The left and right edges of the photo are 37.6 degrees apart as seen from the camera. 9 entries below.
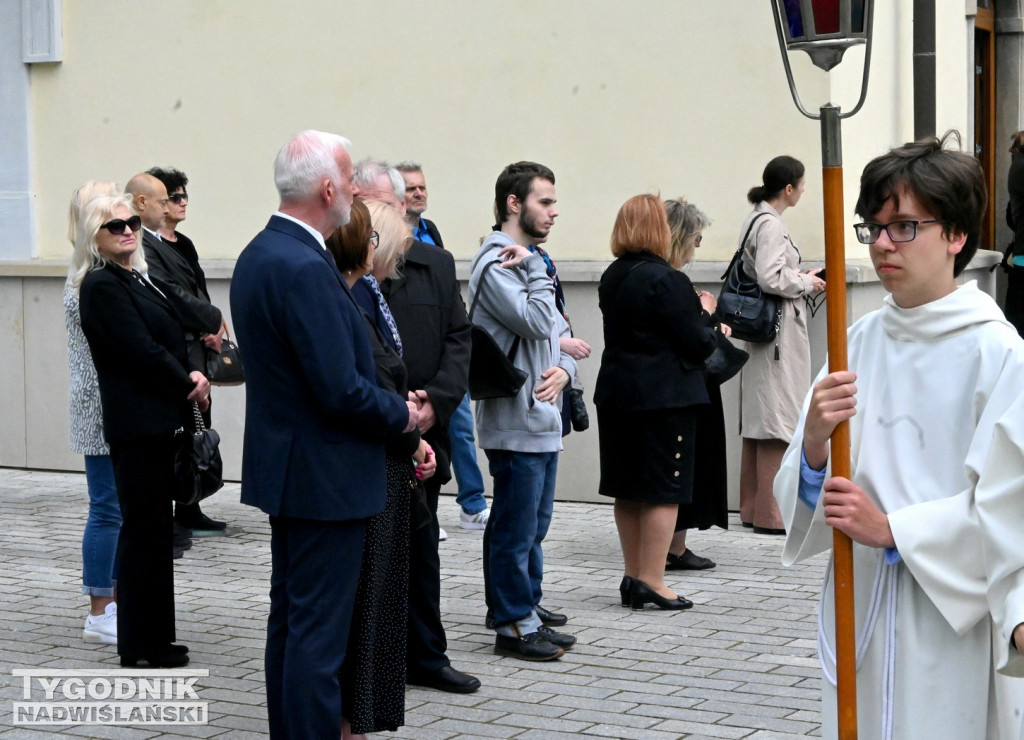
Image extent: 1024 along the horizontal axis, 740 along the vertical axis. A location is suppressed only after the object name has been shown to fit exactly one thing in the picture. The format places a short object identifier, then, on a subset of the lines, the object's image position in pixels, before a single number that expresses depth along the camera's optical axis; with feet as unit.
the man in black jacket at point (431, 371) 17.75
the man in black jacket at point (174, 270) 24.02
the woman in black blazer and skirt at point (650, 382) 21.83
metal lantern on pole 9.70
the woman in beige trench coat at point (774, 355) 27.27
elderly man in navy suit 13.55
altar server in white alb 9.43
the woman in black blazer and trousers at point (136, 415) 18.88
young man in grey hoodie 19.43
